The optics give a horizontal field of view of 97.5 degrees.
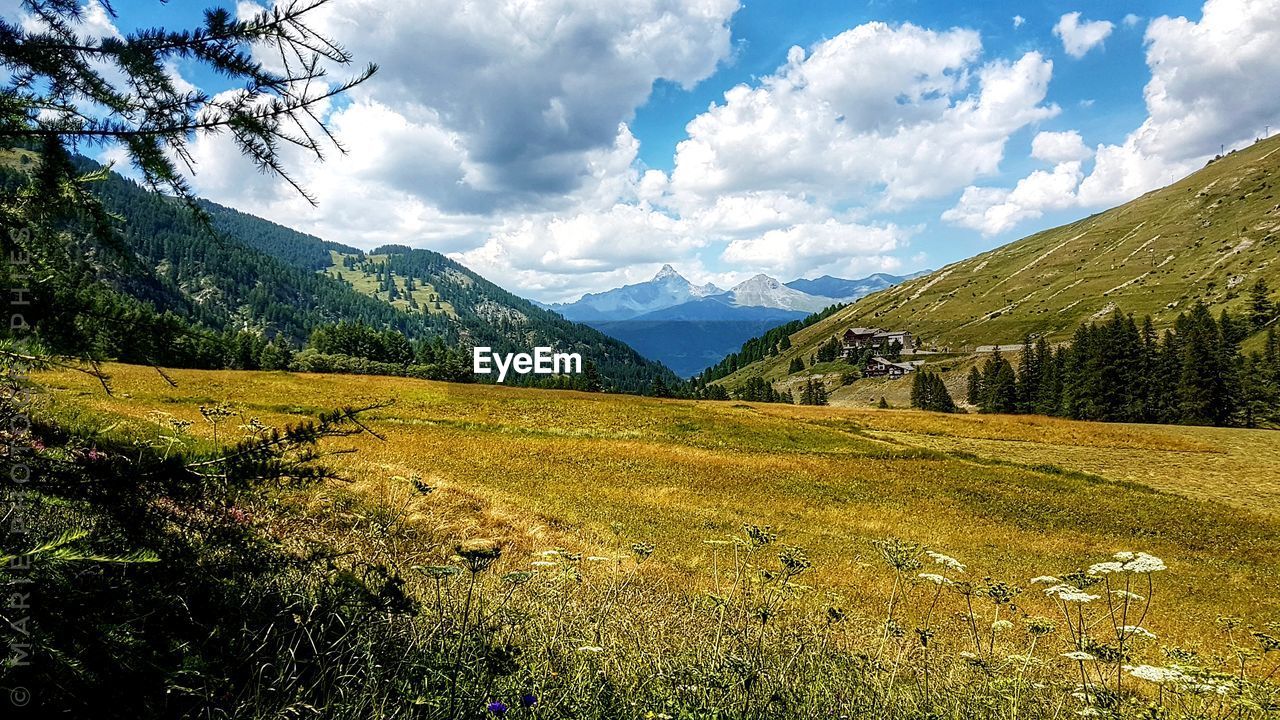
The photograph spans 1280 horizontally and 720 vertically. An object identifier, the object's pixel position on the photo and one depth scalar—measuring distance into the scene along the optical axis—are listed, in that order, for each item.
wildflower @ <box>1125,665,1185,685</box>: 4.32
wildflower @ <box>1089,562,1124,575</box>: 5.65
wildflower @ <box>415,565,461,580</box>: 4.77
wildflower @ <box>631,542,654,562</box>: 6.44
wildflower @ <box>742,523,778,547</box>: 6.07
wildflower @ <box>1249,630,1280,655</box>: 4.55
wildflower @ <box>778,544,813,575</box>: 5.46
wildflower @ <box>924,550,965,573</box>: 6.72
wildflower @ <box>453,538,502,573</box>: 4.46
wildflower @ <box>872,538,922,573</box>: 5.56
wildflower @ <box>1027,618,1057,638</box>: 5.60
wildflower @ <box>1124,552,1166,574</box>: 5.39
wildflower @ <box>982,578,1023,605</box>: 5.74
